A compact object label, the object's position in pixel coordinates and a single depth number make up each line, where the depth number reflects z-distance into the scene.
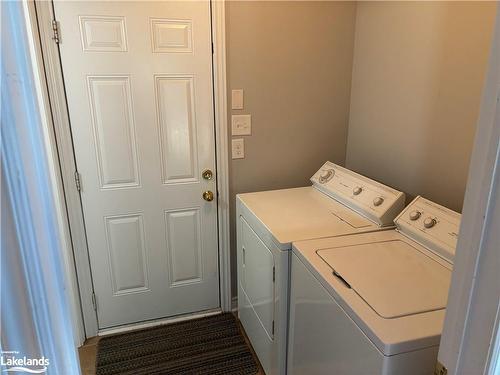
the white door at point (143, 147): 1.97
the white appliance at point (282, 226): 1.71
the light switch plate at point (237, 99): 2.23
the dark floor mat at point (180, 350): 2.12
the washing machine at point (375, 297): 1.03
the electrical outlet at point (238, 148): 2.31
